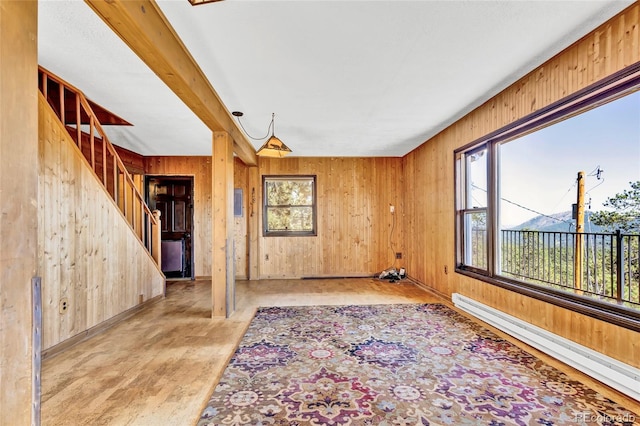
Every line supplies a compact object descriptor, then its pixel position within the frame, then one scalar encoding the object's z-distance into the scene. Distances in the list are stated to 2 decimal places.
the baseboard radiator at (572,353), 1.95
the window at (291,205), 6.41
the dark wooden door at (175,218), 6.28
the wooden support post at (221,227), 3.69
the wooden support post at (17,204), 0.97
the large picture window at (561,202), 2.25
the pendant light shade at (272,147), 3.78
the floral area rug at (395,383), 1.78
